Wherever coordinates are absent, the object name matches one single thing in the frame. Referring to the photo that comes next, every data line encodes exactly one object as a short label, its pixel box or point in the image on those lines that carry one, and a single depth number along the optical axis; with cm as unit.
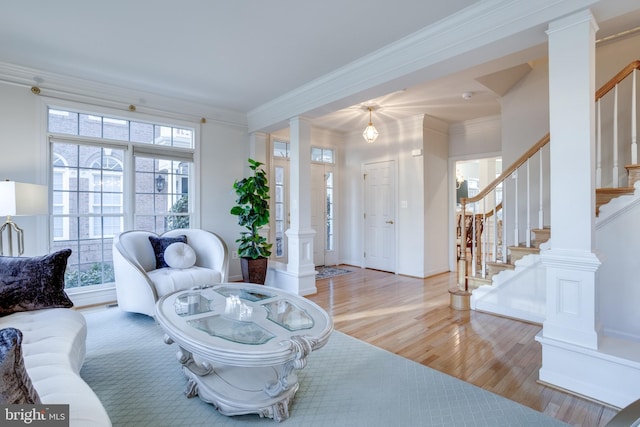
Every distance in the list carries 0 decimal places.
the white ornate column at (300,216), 418
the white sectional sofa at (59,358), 112
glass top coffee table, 151
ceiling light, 455
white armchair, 311
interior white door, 568
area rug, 170
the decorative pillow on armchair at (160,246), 363
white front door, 611
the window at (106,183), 366
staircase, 276
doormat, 536
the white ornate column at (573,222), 191
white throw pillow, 353
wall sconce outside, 435
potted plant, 439
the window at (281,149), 564
